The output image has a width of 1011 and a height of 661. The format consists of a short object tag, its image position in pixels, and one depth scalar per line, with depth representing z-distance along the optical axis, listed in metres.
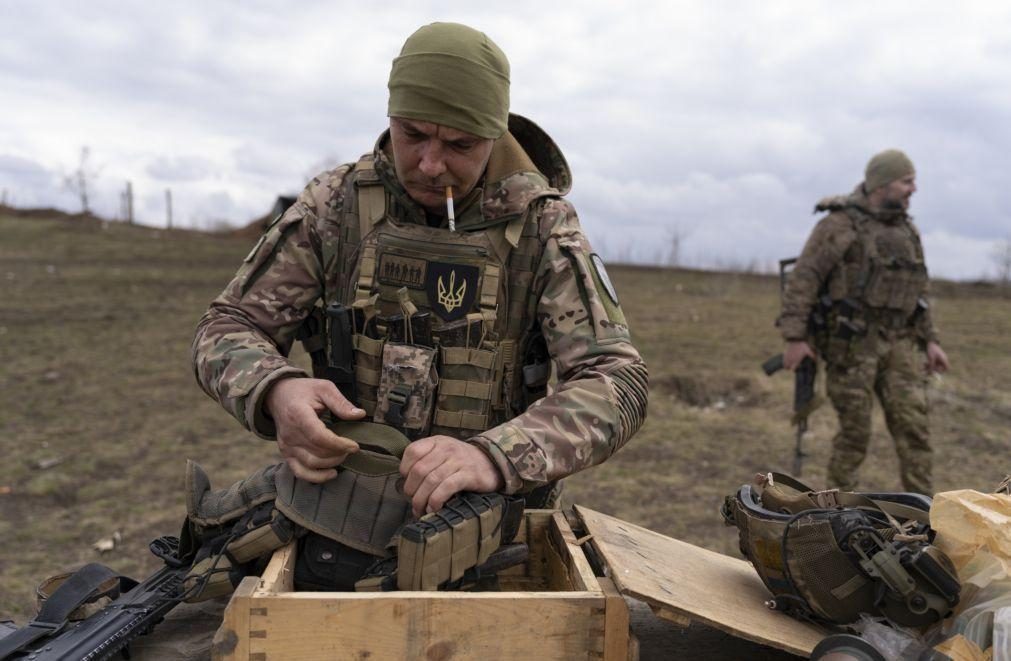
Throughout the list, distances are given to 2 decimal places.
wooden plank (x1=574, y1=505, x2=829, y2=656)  1.72
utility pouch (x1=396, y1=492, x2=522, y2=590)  1.74
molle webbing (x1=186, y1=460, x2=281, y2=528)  2.17
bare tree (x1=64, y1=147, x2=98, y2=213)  31.92
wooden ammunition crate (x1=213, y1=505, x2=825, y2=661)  1.61
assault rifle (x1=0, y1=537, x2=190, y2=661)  1.79
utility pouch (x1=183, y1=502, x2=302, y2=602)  2.04
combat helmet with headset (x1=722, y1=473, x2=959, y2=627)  1.67
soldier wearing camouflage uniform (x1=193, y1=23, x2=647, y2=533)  2.09
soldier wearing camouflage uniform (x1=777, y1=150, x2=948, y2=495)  5.76
